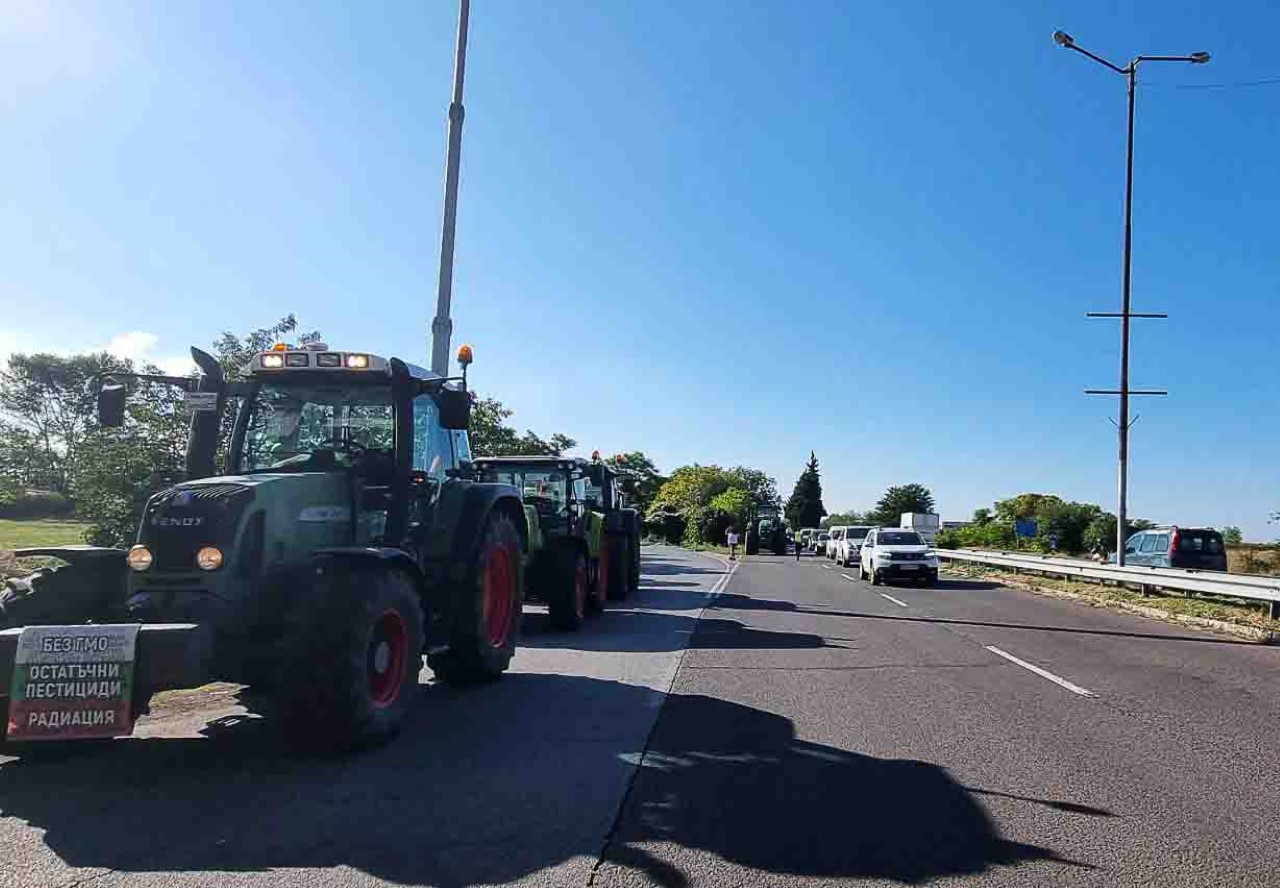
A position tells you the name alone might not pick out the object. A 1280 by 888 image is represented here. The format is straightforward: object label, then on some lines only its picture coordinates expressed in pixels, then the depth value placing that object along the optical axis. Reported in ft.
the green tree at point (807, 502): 377.50
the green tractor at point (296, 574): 16.81
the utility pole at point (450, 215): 43.60
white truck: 184.38
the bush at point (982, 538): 178.19
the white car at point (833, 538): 139.20
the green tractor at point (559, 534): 42.11
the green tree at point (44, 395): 208.95
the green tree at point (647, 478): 376.68
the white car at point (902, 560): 81.92
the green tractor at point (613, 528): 57.57
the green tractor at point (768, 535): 177.47
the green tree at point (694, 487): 323.98
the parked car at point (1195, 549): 74.49
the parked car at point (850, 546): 124.36
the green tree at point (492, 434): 106.63
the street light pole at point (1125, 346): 72.08
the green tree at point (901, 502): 388.78
